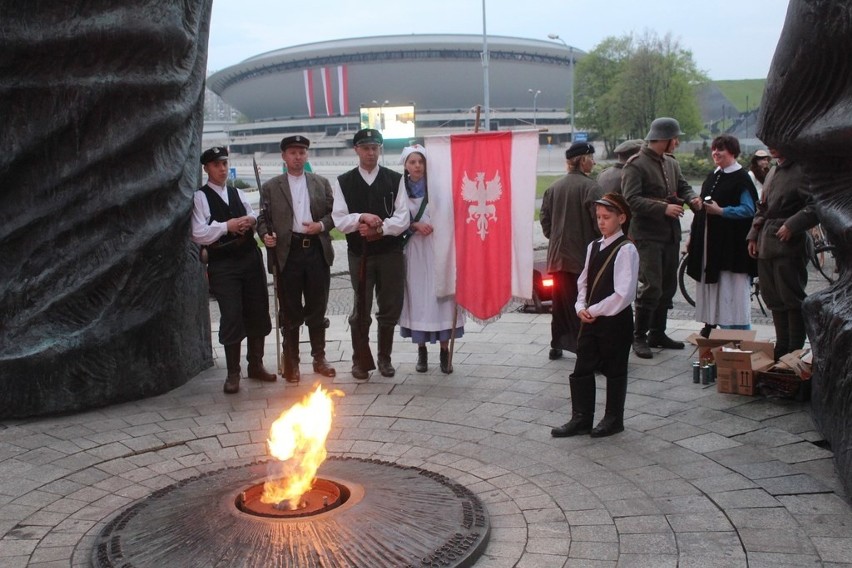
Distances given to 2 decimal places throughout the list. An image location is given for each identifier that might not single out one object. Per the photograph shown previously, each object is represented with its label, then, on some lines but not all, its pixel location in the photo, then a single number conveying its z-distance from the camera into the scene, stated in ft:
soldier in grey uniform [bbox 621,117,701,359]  24.35
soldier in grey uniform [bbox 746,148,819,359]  21.26
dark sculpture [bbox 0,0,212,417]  19.69
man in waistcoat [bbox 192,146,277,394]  22.04
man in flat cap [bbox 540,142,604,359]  23.75
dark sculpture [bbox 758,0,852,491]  15.74
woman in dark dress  24.44
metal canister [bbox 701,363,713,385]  21.86
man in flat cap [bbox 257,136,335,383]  22.71
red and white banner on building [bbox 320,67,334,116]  323.37
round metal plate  12.16
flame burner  13.42
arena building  322.75
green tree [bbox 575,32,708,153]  171.01
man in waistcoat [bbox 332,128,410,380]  22.70
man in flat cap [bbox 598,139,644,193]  27.20
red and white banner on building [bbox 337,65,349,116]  326.44
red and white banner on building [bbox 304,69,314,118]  327.88
